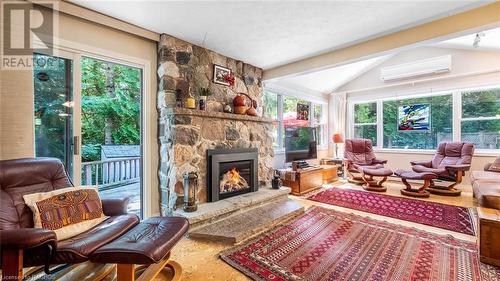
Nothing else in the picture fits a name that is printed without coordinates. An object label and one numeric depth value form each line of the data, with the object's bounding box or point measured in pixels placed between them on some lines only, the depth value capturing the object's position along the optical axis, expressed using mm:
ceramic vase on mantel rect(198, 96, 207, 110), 2998
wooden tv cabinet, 4172
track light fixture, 3379
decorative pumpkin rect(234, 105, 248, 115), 3455
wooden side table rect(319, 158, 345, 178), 5492
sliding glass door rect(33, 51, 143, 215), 2195
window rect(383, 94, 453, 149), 4759
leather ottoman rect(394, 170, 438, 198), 3889
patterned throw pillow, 1621
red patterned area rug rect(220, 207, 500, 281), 1747
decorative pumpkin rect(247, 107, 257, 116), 3584
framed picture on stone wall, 3370
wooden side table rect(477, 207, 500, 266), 1828
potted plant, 3000
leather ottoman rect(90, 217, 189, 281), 1344
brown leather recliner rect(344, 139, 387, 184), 4895
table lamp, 5754
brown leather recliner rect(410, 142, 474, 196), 3877
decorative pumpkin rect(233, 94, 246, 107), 3461
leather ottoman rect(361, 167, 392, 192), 4331
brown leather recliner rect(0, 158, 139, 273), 1236
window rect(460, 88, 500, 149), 4238
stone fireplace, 2740
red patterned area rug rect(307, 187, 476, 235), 2756
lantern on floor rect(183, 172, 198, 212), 2641
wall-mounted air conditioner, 4473
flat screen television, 4332
